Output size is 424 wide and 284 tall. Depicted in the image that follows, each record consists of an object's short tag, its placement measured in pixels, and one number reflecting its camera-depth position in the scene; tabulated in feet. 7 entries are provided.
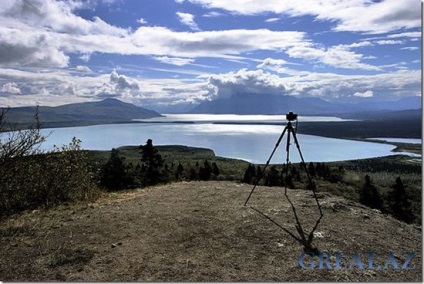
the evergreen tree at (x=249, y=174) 136.98
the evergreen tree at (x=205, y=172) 116.08
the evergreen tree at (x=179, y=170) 147.67
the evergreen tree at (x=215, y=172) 141.85
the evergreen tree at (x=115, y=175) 83.30
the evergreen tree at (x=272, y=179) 112.27
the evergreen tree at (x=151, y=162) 104.06
